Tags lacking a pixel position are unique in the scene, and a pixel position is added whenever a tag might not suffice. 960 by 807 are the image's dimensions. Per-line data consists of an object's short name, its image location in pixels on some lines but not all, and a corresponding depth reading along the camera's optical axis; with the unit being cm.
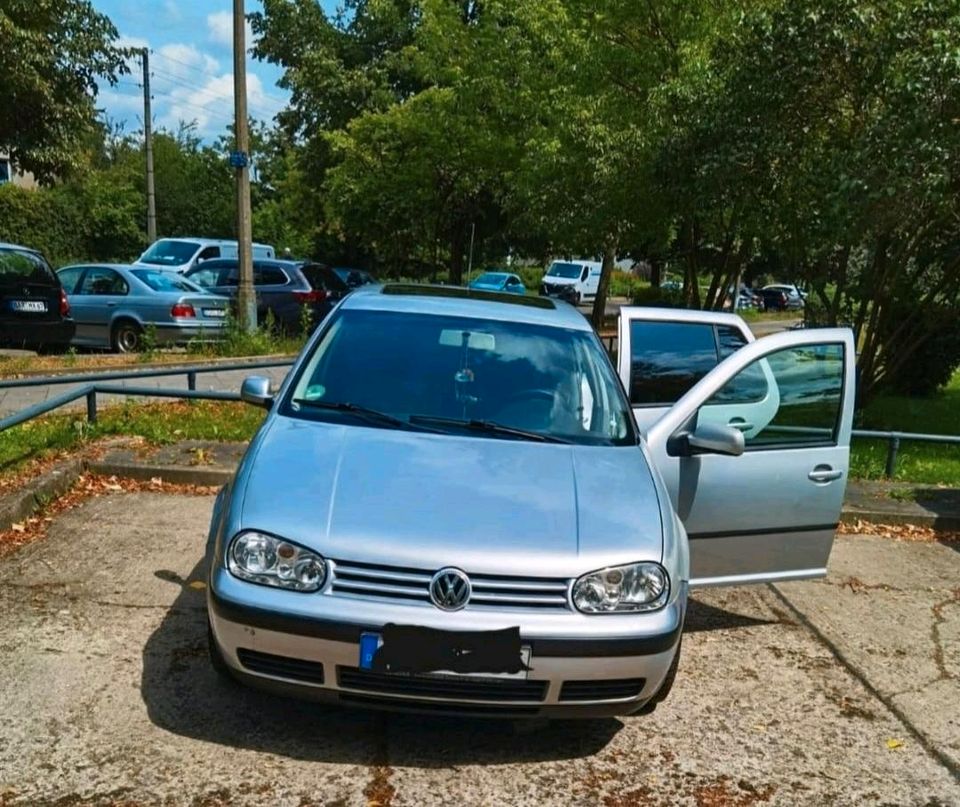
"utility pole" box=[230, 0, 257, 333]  1652
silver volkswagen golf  336
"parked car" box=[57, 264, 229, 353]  1634
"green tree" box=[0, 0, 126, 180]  1543
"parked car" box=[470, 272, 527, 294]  3656
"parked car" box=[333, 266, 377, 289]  2757
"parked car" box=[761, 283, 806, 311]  5194
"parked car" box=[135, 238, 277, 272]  2431
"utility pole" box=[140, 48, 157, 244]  3378
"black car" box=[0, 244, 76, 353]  1466
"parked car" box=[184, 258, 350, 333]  1912
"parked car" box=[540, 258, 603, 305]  4234
